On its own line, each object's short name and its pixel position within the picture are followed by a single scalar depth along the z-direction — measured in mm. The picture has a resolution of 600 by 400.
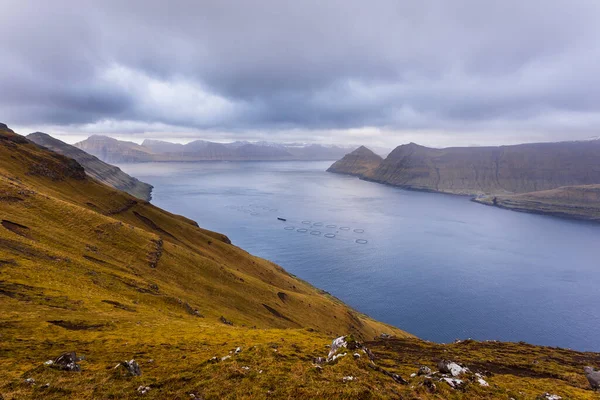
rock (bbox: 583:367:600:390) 24606
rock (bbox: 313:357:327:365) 20367
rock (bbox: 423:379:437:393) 17938
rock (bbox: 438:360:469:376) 21078
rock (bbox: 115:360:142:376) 17062
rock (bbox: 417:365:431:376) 21238
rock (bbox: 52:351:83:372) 16688
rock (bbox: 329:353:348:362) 20077
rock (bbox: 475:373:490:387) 19891
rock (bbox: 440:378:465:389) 18812
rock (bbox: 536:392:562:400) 19984
